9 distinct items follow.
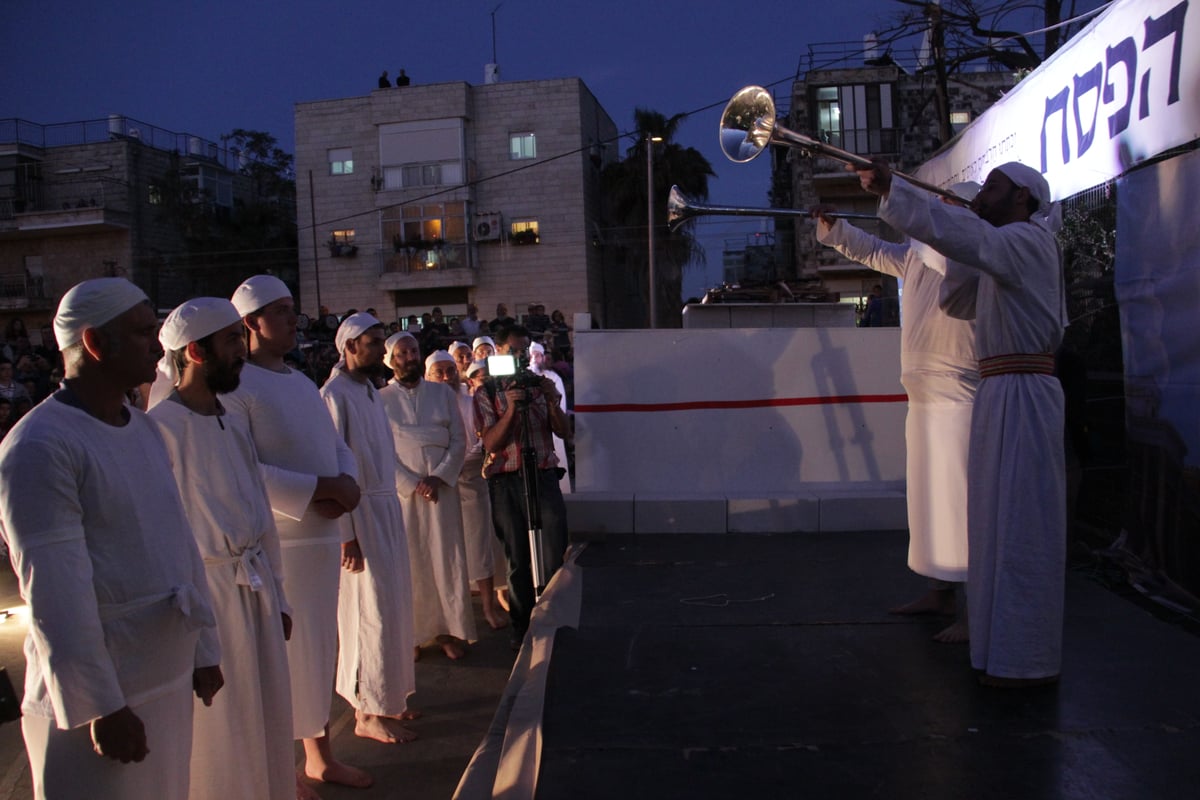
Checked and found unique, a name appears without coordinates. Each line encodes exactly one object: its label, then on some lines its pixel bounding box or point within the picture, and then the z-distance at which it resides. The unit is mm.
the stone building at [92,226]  34719
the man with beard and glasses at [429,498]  5906
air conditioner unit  33250
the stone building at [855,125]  32688
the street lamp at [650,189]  27188
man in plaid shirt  5914
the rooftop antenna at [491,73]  34969
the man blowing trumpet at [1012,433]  3543
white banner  4523
